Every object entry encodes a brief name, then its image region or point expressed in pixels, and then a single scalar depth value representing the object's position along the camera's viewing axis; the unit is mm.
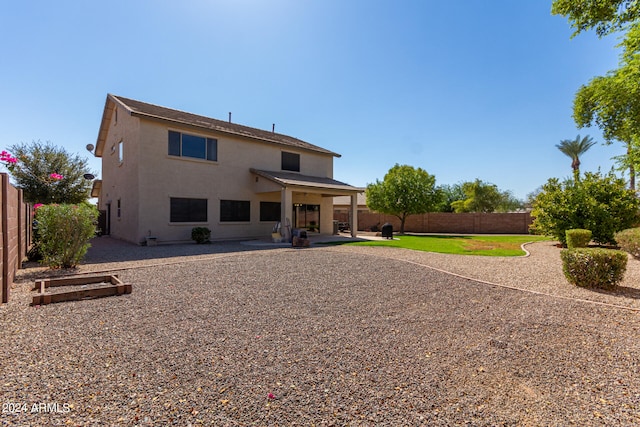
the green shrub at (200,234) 15719
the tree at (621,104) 9062
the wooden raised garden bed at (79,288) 5314
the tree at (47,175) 21969
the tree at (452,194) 49881
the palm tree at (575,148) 37281
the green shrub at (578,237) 12617
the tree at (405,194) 25906
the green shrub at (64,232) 8062
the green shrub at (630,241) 10922
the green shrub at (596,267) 6754
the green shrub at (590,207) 14148
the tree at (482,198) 42562
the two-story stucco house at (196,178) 15070
